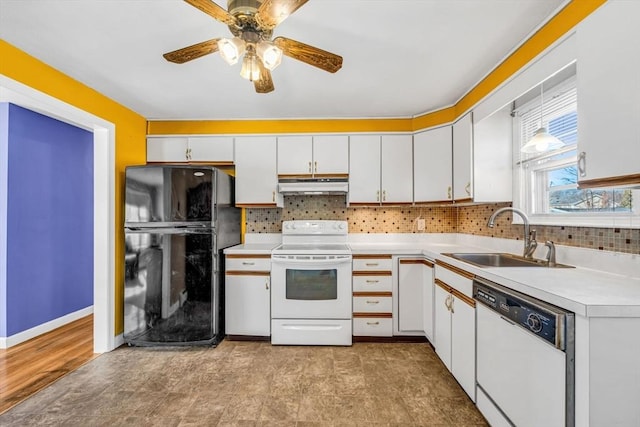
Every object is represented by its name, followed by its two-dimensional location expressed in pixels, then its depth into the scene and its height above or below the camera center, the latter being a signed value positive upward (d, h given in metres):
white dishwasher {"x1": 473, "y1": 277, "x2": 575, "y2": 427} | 1.11 -0.64
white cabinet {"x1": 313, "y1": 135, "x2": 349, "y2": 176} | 3.22 +0.64
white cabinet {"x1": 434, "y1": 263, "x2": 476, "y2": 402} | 1.85 -0.77
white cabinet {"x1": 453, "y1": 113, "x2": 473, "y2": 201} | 2.57 +0.50
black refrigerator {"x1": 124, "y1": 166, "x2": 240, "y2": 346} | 2.66 -0.38
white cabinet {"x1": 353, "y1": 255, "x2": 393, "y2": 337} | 2.83 -0.81
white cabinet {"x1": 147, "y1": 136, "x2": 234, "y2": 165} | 3.29 +0.71
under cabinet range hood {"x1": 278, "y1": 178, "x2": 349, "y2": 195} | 3.15 +0.28
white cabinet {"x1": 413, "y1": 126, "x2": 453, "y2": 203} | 2.91 +0.49
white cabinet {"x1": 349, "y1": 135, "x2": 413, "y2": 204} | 3.19 +0.48
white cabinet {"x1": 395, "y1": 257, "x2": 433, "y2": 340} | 2.81 -0.80
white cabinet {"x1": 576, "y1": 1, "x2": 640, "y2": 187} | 1.10 +0.48
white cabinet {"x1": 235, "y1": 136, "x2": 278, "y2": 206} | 3.24 +0.44
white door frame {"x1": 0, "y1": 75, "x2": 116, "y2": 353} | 2.67 -0.21
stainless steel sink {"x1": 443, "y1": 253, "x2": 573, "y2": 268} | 1.95 -0.33
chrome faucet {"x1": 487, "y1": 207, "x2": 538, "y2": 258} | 2.05 -0.16
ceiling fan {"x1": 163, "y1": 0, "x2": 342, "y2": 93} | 1.27 +0.85
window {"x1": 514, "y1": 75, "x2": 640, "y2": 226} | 1.64 +0.26
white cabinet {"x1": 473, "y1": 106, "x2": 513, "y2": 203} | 2.46 +0.45
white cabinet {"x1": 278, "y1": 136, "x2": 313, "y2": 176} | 3.23 +0.63
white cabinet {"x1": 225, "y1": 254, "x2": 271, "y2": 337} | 2.85 -0.78
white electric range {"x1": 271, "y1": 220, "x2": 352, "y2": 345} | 2.78 -0.78
